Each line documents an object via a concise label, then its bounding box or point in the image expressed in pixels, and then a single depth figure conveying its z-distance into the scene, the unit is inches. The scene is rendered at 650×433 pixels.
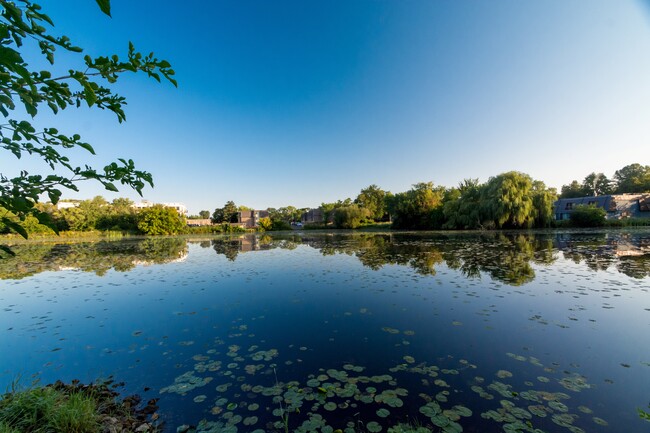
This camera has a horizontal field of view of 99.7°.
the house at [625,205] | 2048.5
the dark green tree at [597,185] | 2967.3
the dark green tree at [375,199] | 3394.2
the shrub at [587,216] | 1648.6
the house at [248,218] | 3929.1
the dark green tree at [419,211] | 2075.5
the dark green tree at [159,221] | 2635.3
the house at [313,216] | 4455.2
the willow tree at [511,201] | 1460.4
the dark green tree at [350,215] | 2632.9
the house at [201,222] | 4284.0
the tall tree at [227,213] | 3727.9
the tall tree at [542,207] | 1505.5
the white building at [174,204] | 4540.8
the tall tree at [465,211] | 1647.4
